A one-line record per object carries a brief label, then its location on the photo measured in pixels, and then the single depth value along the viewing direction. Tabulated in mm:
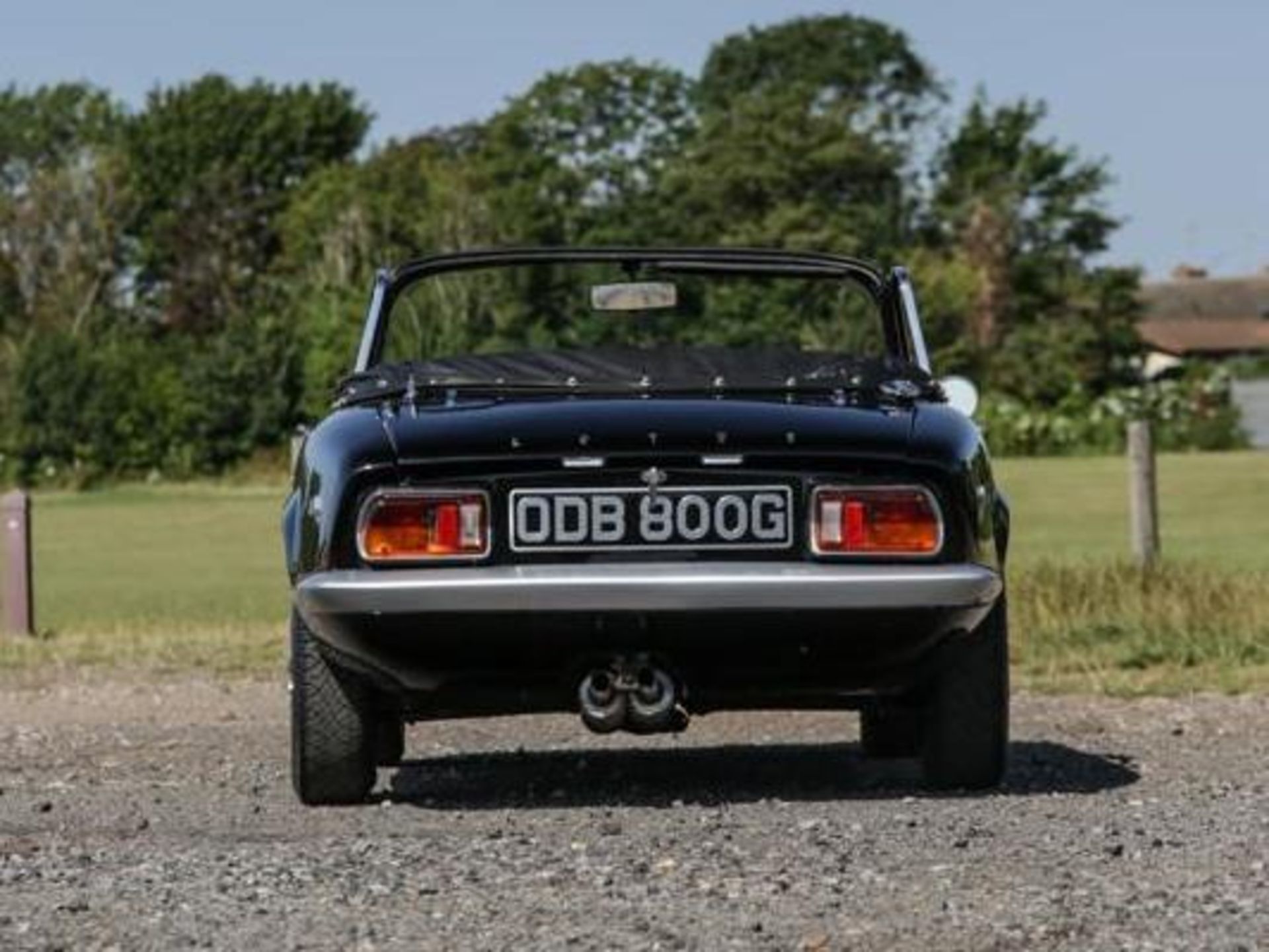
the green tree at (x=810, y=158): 94438
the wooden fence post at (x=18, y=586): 19141
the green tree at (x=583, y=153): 96500
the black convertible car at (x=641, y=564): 7371
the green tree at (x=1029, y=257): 99188
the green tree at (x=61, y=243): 99188
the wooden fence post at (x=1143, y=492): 19750
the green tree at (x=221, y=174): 104188
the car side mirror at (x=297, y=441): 8500
